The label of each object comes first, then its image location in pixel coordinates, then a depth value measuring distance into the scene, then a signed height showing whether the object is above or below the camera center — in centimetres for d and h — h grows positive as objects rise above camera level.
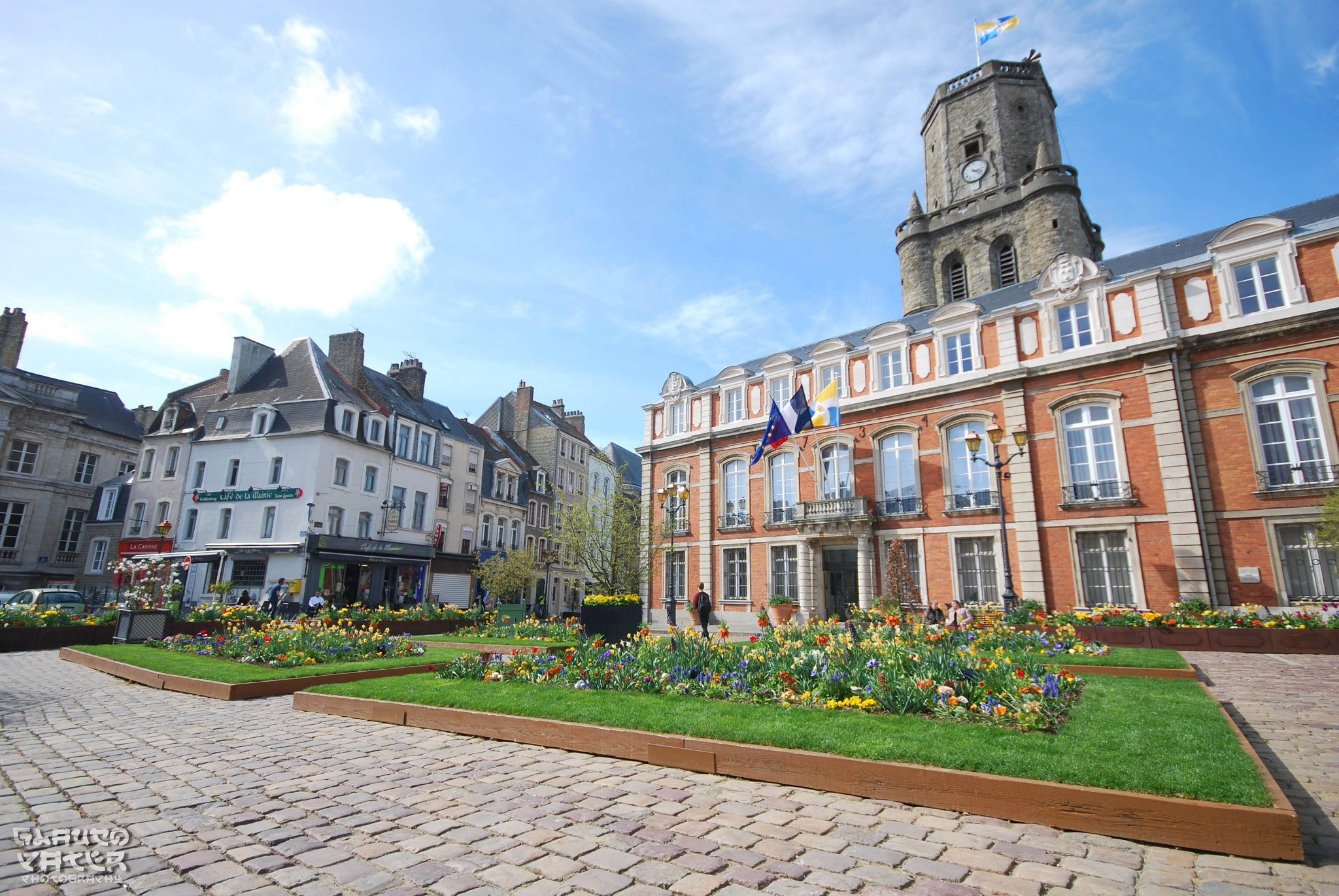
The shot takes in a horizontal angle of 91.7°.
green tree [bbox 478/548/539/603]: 3431 +110
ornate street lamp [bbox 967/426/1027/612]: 1716 +334
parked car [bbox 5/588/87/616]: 2336 -41
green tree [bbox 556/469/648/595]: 2748 +231
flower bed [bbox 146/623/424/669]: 1307 -116
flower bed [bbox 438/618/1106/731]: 692 -96
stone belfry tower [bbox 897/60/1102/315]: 3497 +2243
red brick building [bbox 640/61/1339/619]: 1894 +564
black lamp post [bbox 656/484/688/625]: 2184 +361
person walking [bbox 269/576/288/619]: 2369 -4
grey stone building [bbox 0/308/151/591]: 3459 +659
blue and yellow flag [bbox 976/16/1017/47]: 4016 +3502
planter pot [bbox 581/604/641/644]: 1530 -64
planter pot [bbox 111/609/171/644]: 1719 -95
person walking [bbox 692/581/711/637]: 2052 -26
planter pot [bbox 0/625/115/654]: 1741 -132
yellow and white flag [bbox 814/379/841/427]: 2252 +662
